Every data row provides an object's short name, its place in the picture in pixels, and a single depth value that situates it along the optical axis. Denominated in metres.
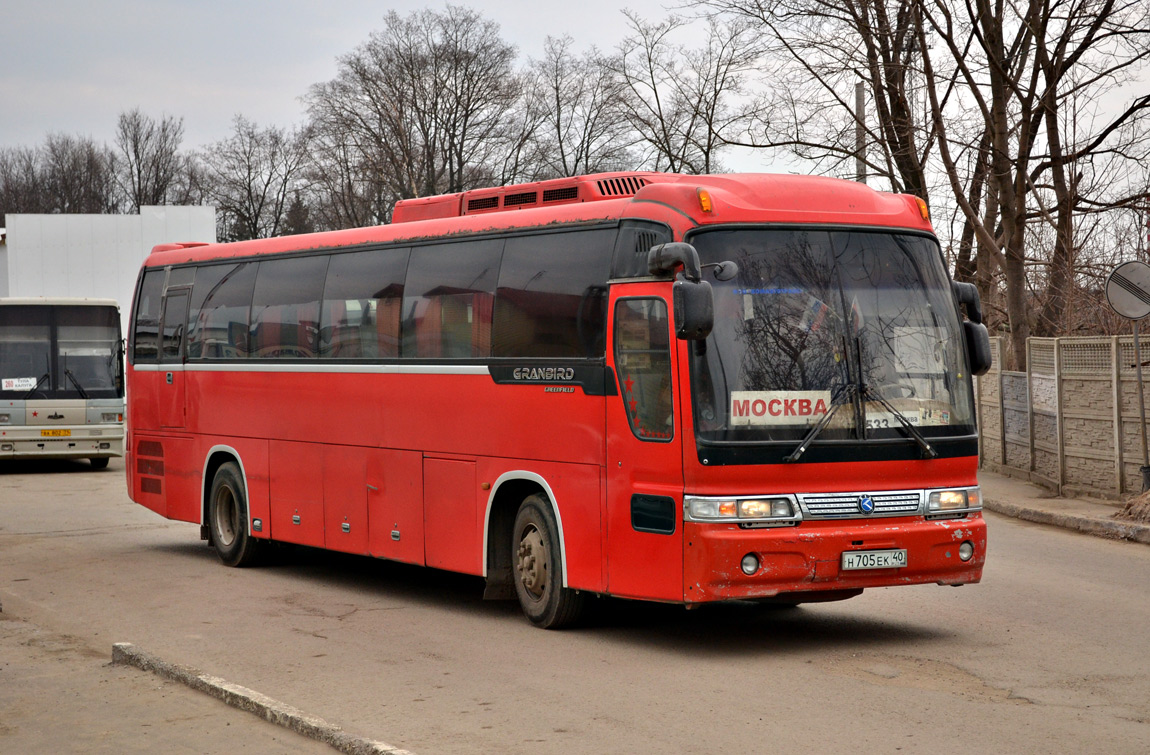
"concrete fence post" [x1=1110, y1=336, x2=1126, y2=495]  17.08
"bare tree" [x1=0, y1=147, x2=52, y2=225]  85.06
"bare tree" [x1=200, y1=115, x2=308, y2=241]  76.00
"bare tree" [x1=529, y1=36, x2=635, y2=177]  54.78
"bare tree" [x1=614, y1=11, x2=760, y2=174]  39.91
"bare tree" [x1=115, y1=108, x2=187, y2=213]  83.94
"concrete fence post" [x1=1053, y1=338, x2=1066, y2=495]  18.77
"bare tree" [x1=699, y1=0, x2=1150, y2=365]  22.92
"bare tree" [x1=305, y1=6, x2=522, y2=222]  56.84
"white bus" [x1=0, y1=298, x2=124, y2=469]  26.41
